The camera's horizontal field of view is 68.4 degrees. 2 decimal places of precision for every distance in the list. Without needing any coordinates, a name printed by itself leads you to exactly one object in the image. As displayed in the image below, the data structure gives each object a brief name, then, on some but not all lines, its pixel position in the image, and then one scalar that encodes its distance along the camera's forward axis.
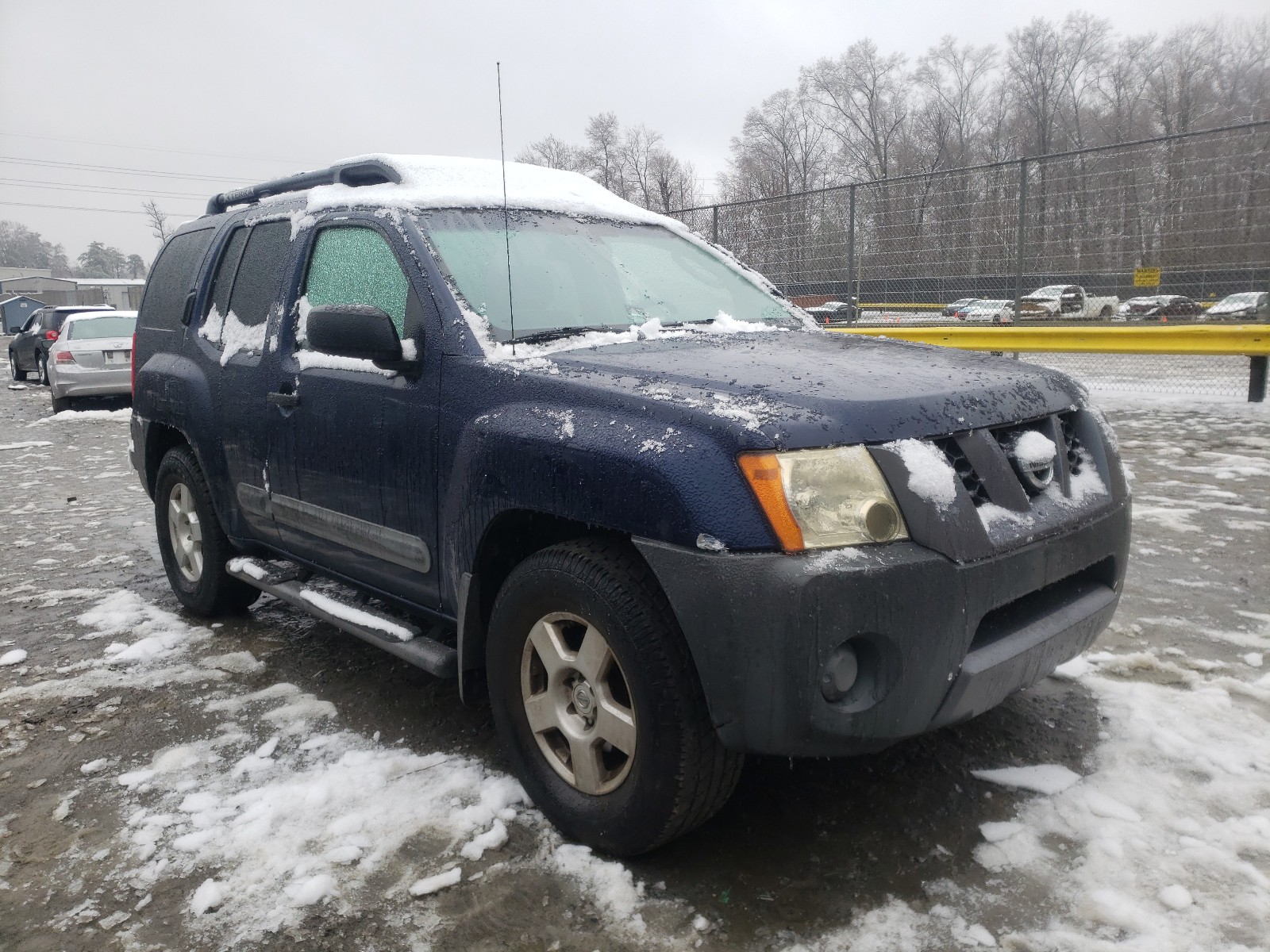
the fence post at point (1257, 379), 9.65
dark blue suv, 2.02
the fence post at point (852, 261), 10.90
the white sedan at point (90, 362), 13.49
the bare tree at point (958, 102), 48.16
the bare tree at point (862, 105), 49.69
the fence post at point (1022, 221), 9.70
